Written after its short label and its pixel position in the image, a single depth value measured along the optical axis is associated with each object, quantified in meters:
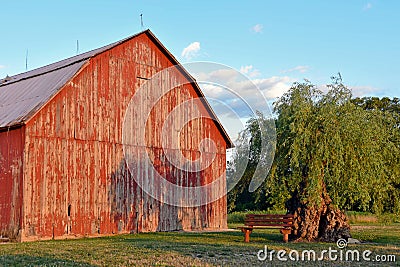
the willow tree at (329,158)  17.70
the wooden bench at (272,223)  17.88
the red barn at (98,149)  19.78
